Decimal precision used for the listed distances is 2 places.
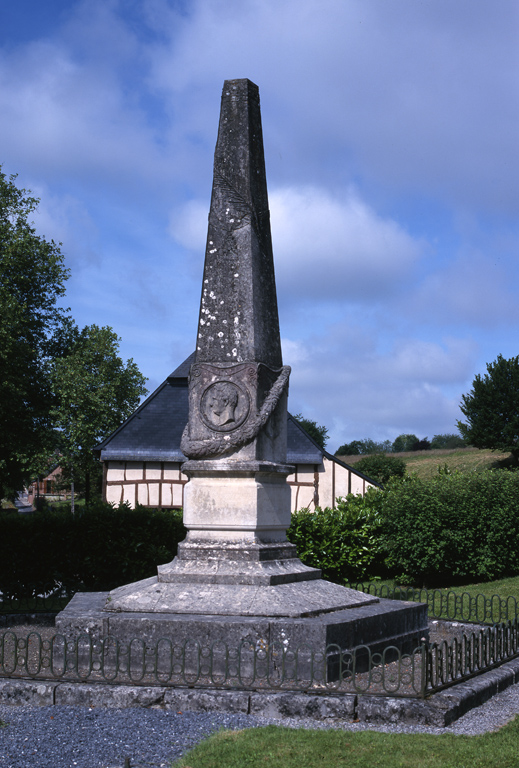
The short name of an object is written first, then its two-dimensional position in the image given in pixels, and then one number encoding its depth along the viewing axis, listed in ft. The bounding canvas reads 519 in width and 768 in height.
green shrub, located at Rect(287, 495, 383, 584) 45.47
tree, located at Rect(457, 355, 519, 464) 138.92
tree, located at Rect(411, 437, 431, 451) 225.48
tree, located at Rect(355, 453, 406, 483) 134.00
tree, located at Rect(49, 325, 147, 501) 102.94
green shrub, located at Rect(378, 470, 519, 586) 44.21
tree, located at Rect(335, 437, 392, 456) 260.27
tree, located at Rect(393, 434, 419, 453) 312.71
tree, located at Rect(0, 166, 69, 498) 78.59
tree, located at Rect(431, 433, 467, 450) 270.42
